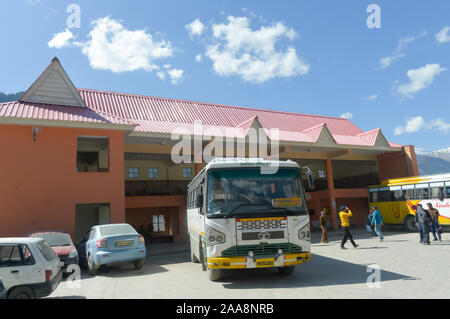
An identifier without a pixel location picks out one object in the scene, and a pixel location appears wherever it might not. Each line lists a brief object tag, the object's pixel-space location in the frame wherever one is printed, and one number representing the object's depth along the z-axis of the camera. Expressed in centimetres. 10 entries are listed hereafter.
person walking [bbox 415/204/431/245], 1340
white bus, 754
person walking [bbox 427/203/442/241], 1434
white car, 614
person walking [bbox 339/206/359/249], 1343
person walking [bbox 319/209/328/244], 1605
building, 1438
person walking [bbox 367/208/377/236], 1902
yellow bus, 1847
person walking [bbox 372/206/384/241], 1595
